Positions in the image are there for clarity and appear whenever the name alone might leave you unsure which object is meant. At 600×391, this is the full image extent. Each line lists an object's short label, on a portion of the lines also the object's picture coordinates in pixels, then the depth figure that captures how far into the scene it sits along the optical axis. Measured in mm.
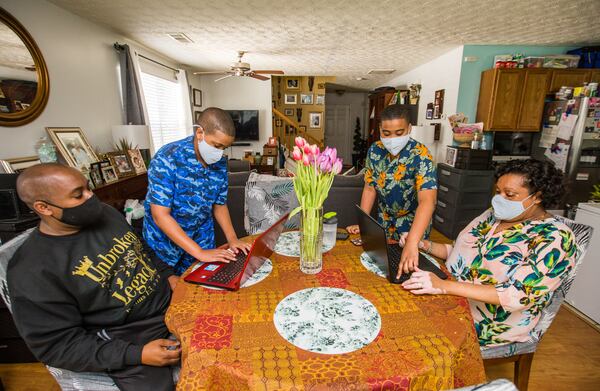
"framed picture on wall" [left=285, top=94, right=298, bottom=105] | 7332
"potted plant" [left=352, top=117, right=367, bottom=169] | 8789
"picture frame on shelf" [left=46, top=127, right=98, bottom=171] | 2451
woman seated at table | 1006
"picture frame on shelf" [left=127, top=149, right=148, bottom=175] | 3120
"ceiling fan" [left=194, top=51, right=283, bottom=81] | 4227
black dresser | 3484
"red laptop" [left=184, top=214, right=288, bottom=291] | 1056
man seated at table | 832
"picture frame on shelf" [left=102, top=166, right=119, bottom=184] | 2650
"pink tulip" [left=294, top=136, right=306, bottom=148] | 1051
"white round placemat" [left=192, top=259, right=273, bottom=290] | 1086
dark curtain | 3381
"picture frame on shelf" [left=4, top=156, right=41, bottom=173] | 2021
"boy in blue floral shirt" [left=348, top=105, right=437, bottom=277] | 1485
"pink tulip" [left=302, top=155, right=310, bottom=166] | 1045
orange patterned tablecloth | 689
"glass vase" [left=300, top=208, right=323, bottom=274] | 1131
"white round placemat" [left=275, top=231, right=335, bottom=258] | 1360
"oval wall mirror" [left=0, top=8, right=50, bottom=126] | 2053
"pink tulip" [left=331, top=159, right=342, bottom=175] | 1079
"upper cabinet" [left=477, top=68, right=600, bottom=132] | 3586
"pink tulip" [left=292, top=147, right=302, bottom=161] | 1042
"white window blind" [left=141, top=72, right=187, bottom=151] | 4352
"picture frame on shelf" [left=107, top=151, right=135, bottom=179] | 2846
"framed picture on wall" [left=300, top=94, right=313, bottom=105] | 7301
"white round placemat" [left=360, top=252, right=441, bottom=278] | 1173
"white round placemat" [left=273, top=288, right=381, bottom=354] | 781
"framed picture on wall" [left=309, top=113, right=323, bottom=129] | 7468
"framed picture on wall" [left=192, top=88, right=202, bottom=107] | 5887
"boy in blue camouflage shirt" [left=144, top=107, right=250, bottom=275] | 1343
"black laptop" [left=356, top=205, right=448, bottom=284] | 1064
